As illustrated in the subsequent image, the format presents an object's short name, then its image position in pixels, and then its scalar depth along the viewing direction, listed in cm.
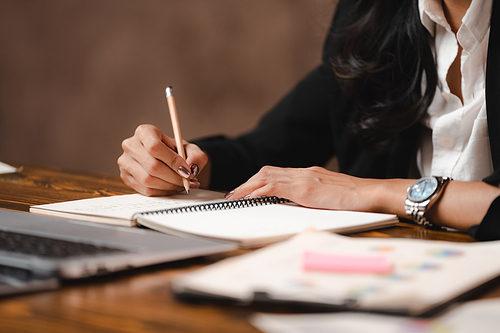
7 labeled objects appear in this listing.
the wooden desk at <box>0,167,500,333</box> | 118
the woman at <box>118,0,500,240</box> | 156
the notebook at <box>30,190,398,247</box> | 141
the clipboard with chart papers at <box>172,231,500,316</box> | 116
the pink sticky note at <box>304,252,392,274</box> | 126
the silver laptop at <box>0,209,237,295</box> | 129
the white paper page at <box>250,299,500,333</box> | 106
